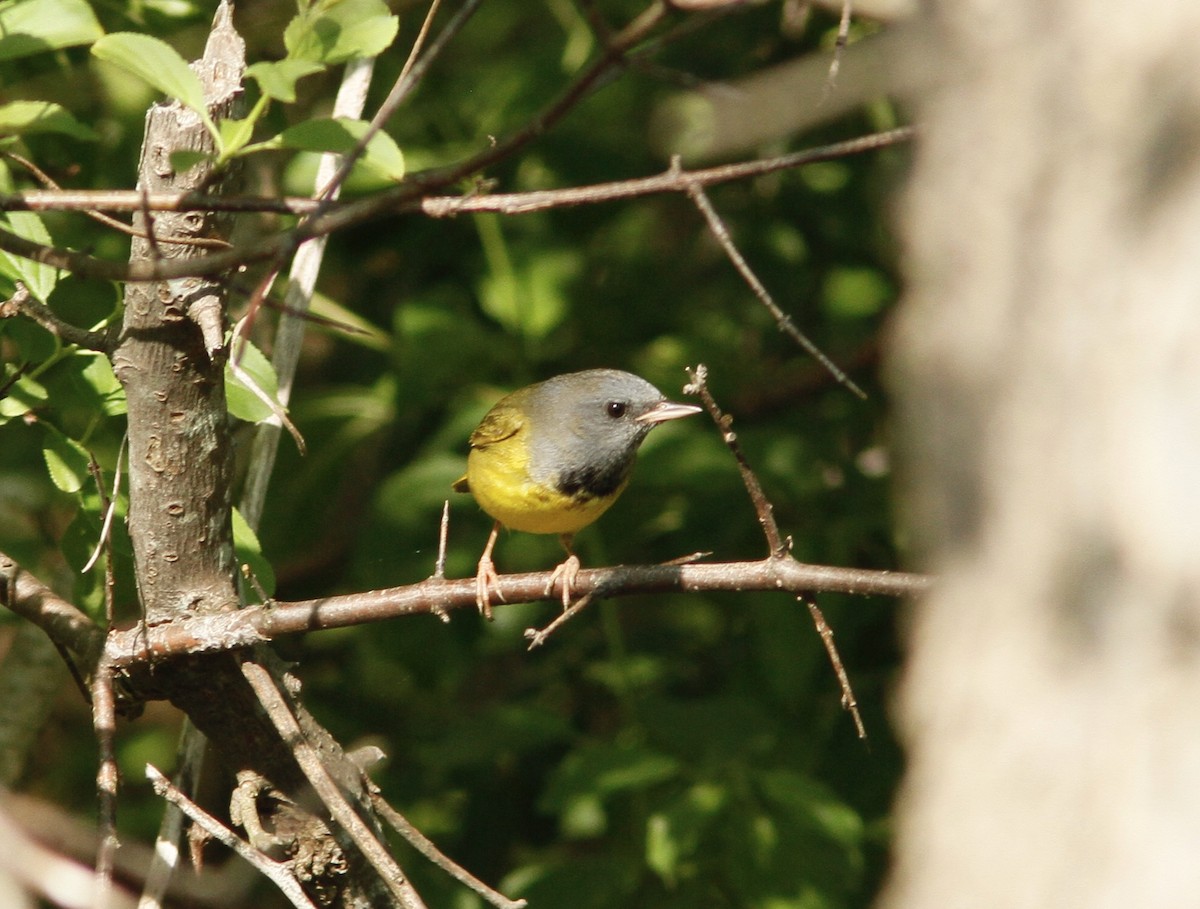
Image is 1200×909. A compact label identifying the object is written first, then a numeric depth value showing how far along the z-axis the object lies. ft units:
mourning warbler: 29.09
